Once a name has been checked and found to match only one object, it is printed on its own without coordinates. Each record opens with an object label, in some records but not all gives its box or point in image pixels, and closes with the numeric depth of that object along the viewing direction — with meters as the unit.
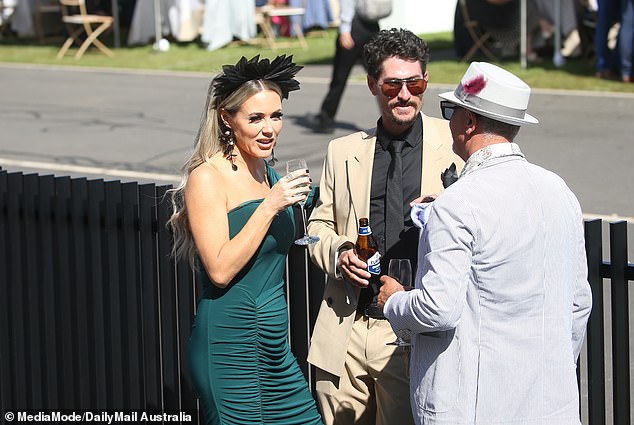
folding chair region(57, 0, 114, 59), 21.69
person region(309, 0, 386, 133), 12.58
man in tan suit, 4.63
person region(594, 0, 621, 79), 16.81
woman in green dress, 4.46
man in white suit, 3.65
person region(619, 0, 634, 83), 16.08
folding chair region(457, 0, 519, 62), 18.62
